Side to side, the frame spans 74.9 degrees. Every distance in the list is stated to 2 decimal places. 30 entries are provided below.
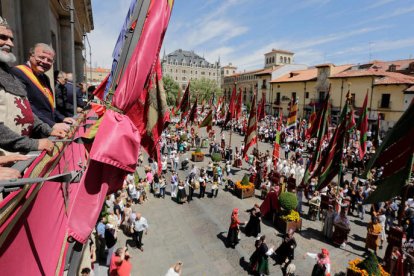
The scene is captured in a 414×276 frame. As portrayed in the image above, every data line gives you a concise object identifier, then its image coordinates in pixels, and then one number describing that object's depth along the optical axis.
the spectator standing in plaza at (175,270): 6.71
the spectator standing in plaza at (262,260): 8.14
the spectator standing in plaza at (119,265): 6.66
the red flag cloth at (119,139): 2.15
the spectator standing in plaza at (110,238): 8.49
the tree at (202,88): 71.69
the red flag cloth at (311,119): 21.26
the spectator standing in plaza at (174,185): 14.38
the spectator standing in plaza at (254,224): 10.30
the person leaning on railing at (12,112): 1.78
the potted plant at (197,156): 21.92
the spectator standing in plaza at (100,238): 8.66
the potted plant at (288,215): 10.98
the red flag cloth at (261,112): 21.70
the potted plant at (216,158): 20.69
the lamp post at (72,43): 3.88
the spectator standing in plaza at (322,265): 7.26
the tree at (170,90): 63.42
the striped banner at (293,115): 19.62
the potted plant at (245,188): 14.55
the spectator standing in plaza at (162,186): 14.34
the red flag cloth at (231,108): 23.17
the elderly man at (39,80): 2.87
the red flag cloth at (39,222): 1.28
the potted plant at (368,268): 6.82
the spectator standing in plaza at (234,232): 9.80
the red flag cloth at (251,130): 15.88
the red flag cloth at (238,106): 22.86
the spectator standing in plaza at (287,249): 8.43
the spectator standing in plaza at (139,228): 9.46
